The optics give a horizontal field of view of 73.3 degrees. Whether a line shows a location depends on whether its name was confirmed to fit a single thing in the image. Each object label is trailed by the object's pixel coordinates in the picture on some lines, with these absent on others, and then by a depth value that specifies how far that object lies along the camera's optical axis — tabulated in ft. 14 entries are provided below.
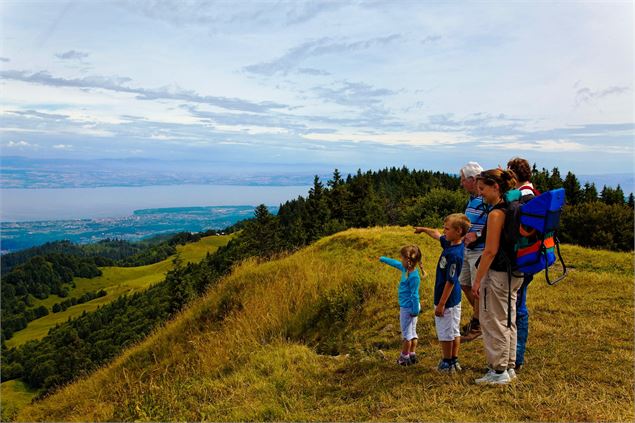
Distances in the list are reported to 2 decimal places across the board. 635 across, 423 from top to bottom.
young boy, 16.28
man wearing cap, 17.56
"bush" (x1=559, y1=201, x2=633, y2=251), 126.82
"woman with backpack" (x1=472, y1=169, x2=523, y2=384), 14.10
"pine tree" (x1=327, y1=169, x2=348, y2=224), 182.91
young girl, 18.01
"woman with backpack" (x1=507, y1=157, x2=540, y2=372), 15.70
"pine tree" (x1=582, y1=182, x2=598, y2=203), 189.98
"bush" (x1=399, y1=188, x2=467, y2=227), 121.49
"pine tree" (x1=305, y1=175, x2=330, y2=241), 171.01
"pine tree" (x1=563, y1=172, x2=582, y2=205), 192.65
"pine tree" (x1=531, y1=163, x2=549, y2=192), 175.16
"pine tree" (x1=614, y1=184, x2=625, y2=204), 184.57
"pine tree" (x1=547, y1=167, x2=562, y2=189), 180.44
